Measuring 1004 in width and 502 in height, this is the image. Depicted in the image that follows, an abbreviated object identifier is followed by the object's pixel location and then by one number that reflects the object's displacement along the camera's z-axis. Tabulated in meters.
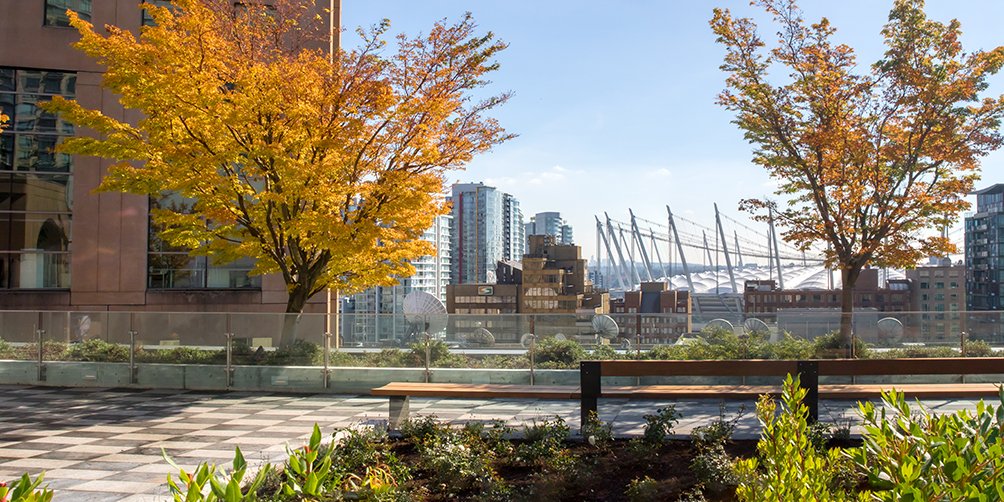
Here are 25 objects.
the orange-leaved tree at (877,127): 14.52
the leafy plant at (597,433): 6.48
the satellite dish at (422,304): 24.19
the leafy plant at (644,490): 4.93
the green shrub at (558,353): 12.24
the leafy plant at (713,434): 6.23
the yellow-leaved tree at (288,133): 11.72
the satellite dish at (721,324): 12.81
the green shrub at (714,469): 5.08
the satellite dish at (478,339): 12.45
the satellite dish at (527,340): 12.29
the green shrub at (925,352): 12.99
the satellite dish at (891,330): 13.22
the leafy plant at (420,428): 6.83
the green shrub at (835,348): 12.88
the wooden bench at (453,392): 7.66
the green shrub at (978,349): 13.23
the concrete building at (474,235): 174.75
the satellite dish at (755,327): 12.76
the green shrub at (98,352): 13.18
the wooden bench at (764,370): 7.09
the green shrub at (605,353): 12.44
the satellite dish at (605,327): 12.91
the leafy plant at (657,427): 6.36
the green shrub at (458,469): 5.35
